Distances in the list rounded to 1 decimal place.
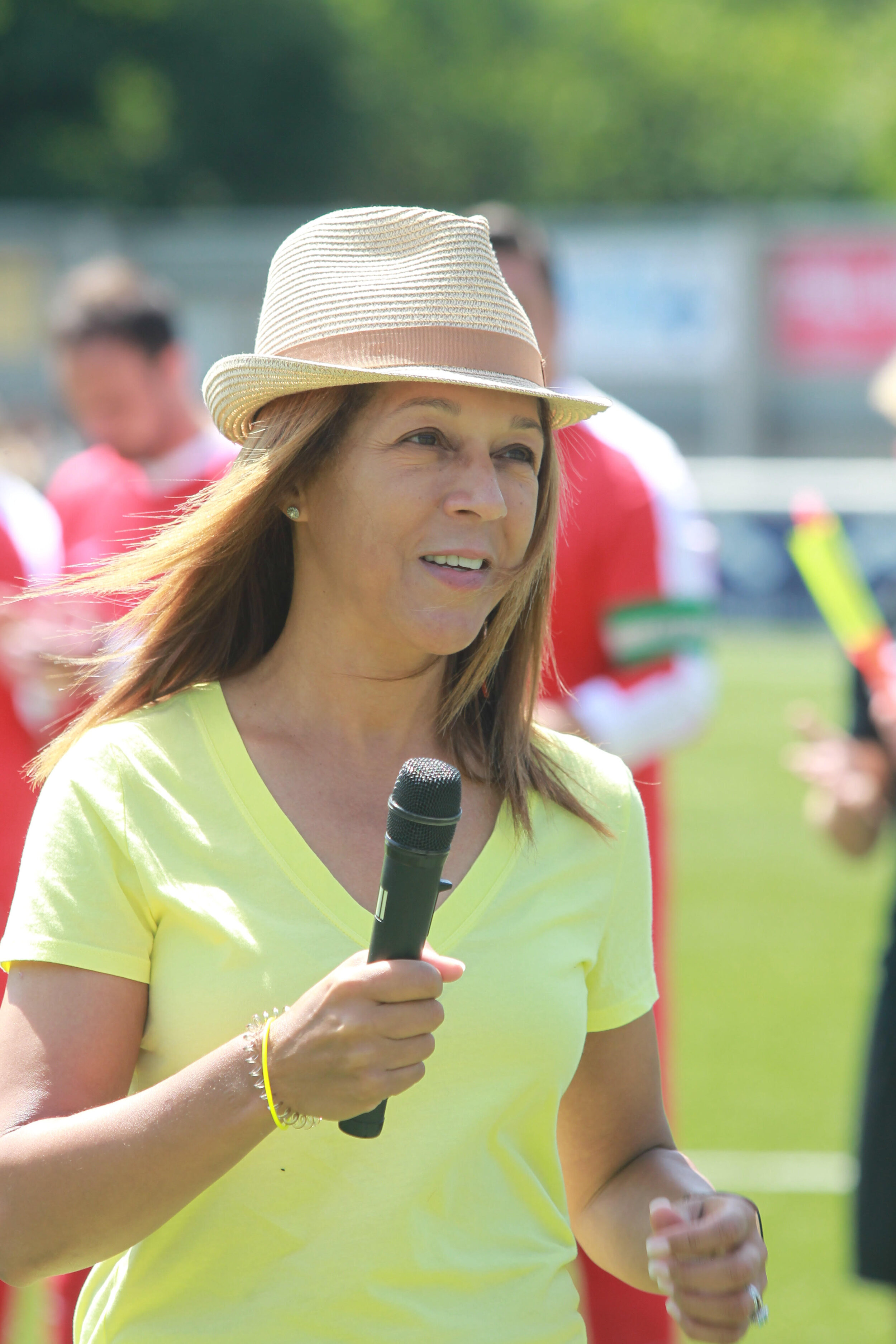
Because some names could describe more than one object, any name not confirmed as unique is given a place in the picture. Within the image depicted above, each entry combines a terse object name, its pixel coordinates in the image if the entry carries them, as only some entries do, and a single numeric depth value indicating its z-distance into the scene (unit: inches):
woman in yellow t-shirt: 142.2
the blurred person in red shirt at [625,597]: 311.4
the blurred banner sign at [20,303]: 2464.3
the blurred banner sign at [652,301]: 2320.4
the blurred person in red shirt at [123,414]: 377.7
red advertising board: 2329.0
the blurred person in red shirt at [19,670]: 325.1
